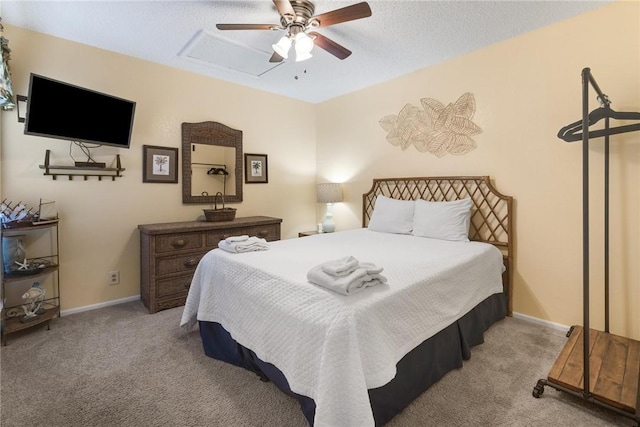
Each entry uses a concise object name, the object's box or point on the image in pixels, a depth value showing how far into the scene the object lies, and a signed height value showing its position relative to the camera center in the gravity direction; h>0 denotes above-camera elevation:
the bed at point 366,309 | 1.22 -0.53
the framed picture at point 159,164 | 3.11 +0.52
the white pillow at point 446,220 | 2.71 -0.08
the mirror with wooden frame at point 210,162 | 3.39 +0.60
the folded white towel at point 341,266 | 1.44 -0.27
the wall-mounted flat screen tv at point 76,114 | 2.26 +0.83
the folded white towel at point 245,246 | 2.18 -0.26
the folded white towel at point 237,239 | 2.26 -0.21
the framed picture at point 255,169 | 3.91 +0.58
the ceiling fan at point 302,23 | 1.83 +1.26
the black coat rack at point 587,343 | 1.48 -0.87
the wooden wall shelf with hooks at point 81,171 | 2.57 +0.39
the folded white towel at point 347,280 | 1.37 -0.33
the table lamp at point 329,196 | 4.05 +0.22
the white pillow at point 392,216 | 3.08 -0.05
